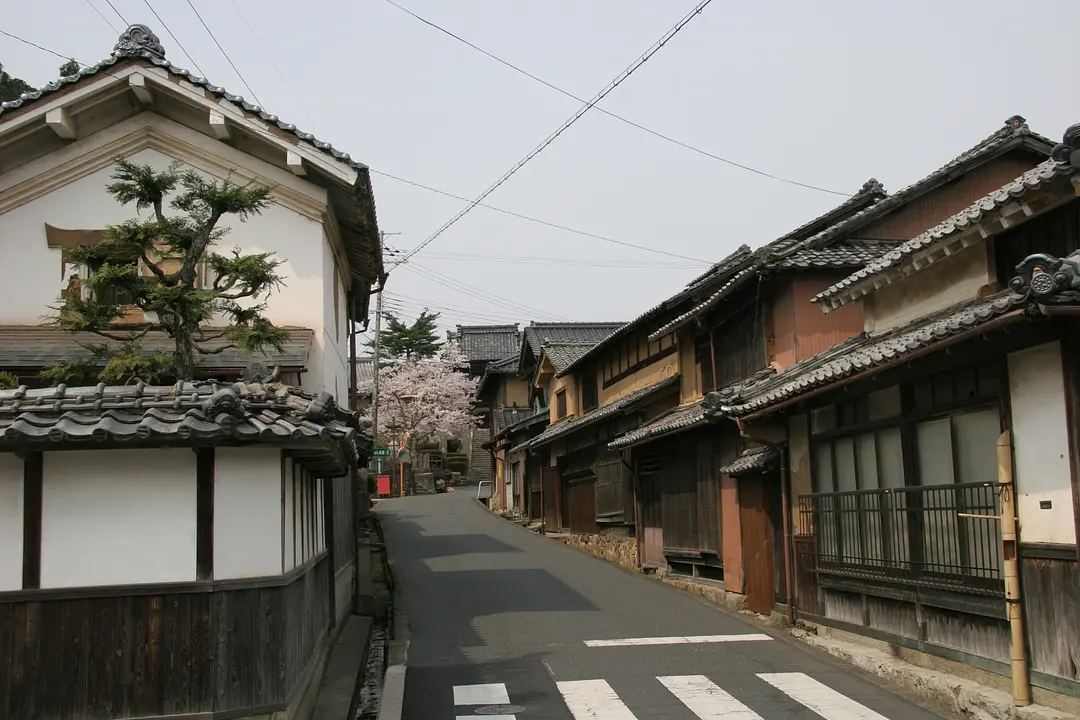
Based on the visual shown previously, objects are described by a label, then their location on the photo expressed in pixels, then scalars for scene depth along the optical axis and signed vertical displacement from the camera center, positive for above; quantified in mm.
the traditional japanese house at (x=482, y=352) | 64875 +8106
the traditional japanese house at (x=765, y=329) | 16500 +2477
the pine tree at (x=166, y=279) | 10422 +2277
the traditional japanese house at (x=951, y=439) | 8688 +183
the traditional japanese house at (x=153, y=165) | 13820 +4731
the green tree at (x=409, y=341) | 64875 +9014
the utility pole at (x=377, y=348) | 46750 +6308
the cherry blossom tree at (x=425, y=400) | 58750 +4432
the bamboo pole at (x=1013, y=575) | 9008 -1208
